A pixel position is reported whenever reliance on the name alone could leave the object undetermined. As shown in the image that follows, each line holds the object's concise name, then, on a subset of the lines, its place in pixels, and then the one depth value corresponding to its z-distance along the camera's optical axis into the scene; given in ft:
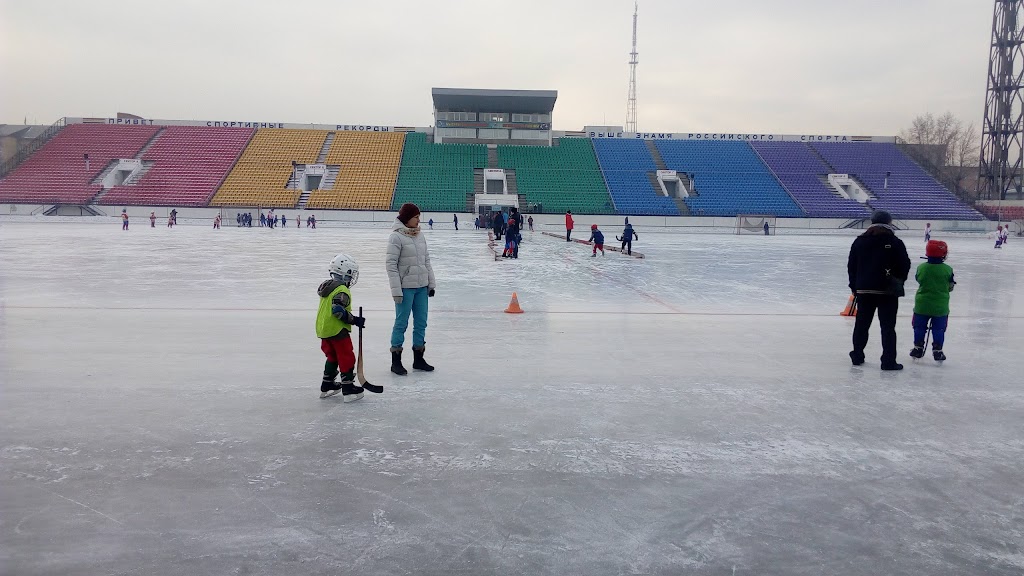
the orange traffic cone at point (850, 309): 31.04
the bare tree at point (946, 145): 248.32
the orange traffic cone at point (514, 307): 31.22
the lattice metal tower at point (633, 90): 265.34
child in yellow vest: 16.58
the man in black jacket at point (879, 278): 20.92
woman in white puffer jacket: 19.45
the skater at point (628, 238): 71.00
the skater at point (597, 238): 68.18
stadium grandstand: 168.66
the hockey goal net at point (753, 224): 155.72
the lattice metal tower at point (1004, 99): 161.17
